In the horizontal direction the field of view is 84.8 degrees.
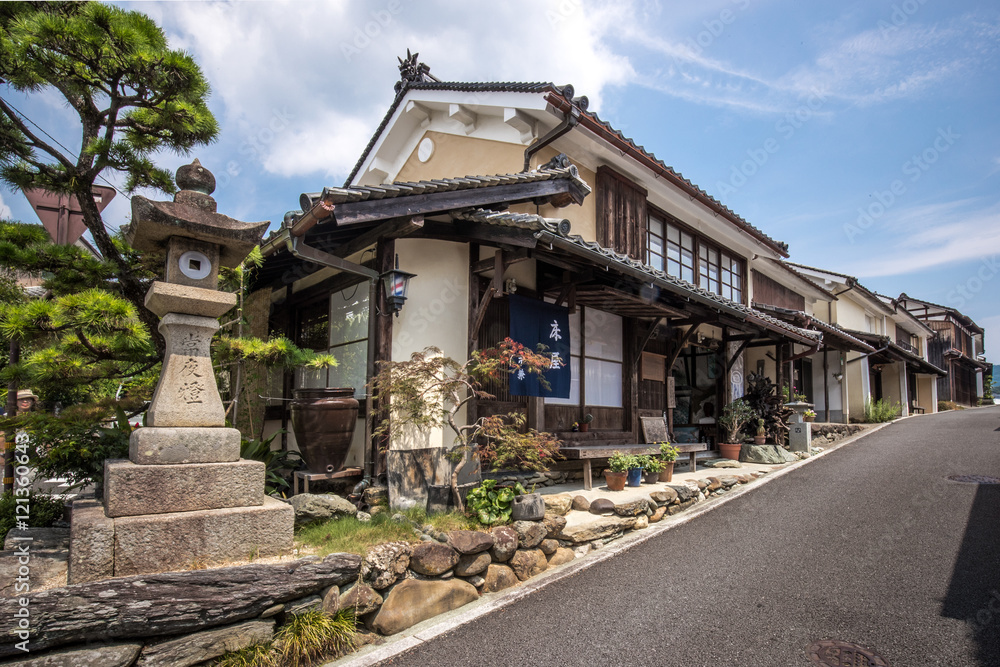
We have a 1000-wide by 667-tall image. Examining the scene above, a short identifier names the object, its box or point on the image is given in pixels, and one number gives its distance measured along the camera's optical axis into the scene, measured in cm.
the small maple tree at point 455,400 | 578
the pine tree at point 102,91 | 484
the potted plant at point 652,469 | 819
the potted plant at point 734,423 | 1145
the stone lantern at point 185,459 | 366
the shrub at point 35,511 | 497
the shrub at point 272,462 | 643
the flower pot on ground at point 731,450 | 1139
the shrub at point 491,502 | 555
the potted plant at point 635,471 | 792
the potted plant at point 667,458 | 846
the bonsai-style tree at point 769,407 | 1250
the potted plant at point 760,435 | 1205
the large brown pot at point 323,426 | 641
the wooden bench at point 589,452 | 762
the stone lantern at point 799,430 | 1195
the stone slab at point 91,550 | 342
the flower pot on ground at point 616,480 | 768
